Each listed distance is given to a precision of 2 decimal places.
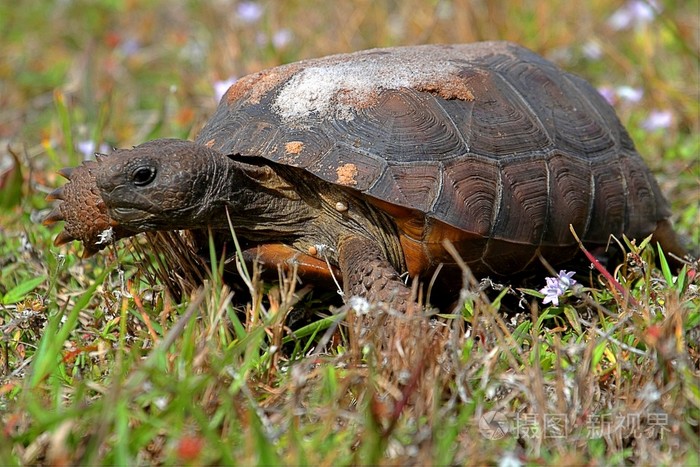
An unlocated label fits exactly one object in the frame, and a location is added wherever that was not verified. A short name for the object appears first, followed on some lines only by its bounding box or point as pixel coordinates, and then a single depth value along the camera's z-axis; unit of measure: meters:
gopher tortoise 5.86
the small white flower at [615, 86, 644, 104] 9.34
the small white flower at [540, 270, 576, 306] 5.73
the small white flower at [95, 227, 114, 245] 6.02
